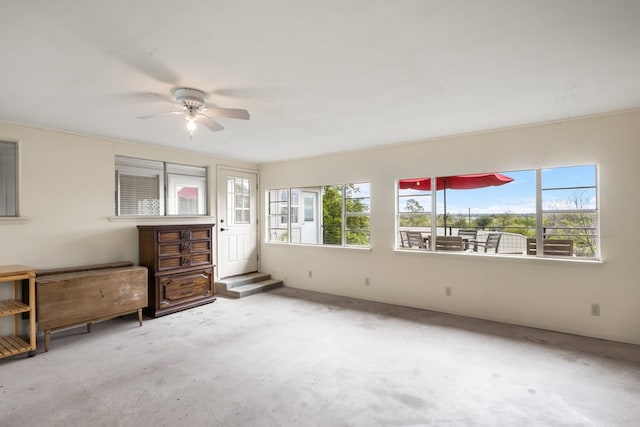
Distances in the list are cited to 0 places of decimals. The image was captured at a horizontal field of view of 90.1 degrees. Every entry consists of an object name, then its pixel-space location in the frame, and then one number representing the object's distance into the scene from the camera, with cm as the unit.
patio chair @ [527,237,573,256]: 363
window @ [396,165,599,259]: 360
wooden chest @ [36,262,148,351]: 324
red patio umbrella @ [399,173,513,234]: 415
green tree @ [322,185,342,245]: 777
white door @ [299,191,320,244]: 748
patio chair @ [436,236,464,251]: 431
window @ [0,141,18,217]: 350
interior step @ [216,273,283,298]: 522
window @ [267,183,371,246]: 549
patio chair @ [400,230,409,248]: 504
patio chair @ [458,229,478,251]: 472
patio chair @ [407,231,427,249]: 474
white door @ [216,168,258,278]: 569
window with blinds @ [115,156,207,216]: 449
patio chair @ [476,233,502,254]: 452
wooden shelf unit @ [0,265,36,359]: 301
